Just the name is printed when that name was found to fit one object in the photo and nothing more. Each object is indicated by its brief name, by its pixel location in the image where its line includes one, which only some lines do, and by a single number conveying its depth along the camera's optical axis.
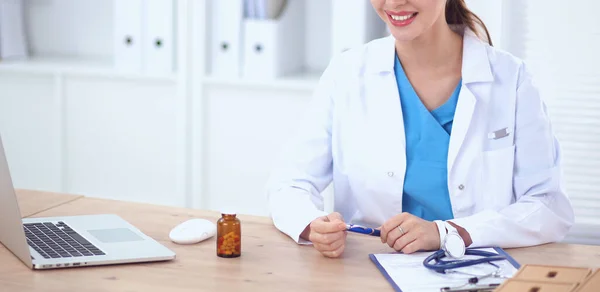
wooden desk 2.07
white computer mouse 2.29
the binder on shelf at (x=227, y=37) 3.71
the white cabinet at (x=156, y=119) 3.79
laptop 2.14
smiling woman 2.50
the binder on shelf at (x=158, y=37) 3.77
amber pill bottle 2.22
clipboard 2.06
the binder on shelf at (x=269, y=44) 3.69
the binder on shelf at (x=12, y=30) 4.10
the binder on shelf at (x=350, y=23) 3.57
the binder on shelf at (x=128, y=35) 3.80
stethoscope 2.07
